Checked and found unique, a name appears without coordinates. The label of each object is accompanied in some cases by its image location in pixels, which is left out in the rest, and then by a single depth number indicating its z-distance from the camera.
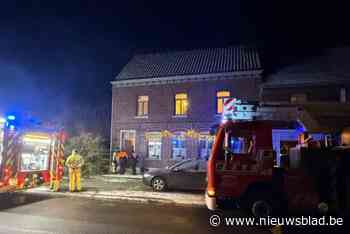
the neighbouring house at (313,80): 18.17
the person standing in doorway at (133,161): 19.34
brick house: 20.12
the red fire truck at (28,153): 9.65
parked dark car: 11.98
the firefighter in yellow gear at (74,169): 11.63
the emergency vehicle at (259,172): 6.21
